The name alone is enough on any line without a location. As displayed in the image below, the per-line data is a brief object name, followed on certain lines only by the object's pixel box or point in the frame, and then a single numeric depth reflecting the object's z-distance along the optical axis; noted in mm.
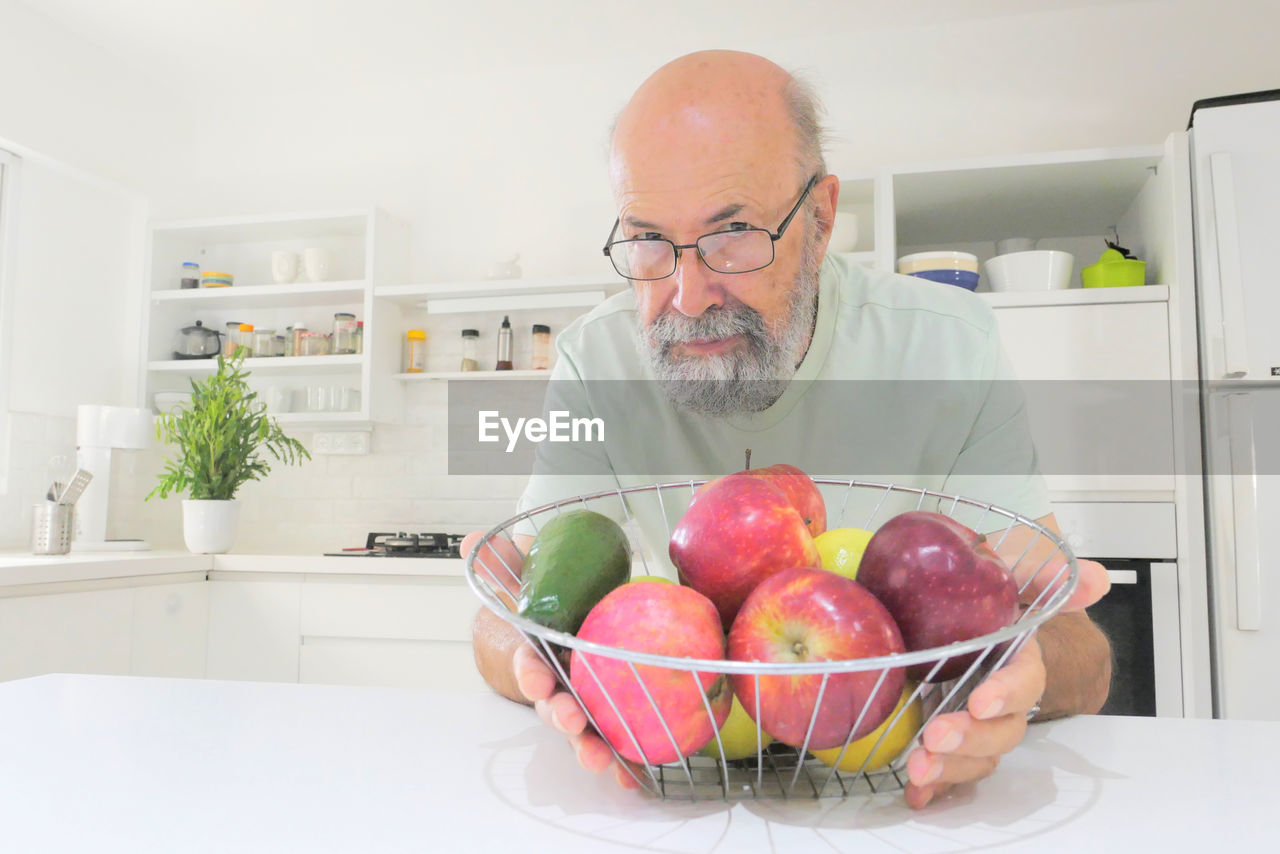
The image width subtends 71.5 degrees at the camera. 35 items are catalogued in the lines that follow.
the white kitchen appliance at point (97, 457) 2924
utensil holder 2646
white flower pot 2875
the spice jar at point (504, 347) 3184
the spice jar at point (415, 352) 3318
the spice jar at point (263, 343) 3445
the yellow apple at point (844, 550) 551
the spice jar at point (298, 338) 3367
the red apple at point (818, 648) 399
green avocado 485
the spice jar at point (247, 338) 3426
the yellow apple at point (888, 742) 444
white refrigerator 2197
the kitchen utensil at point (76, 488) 2676
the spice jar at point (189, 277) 3566
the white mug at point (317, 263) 3361
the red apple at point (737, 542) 494
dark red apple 439
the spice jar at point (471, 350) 3252
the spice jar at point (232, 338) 3543
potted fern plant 2877
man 1093
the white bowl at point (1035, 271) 2484
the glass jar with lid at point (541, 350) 3154
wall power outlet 3400
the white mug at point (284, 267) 3395
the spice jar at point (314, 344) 3381
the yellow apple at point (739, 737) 447
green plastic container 2465
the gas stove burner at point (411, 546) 2883
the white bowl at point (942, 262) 2525
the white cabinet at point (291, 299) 3225
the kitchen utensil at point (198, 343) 3520
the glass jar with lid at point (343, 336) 3324
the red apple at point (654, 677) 409
